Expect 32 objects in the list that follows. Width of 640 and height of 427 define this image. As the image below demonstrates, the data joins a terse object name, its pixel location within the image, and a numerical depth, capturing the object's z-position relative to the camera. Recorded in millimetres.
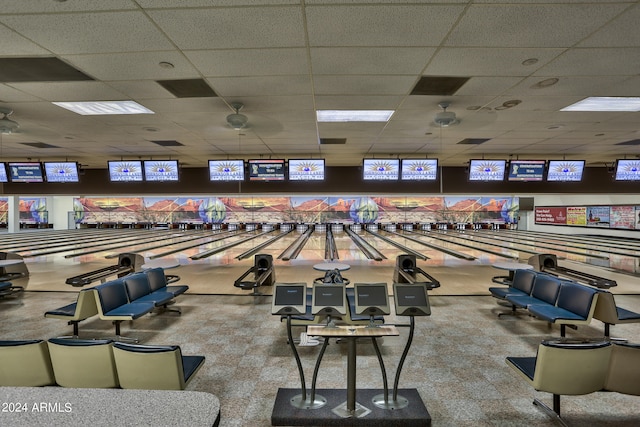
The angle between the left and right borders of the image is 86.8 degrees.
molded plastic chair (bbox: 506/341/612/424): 1831
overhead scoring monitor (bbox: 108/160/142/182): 6797
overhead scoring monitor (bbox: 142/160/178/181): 6727
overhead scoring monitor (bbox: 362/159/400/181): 6480
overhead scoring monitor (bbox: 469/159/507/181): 6449
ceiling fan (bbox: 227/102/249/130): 4004
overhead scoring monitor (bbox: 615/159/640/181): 6414
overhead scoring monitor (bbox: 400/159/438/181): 6422
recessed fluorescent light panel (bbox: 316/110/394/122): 4195
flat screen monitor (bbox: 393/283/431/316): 2066
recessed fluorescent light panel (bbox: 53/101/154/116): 3836
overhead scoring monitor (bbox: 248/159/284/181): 6402
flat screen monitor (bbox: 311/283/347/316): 2037
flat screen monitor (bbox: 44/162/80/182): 6820
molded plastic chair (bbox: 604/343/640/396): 1816
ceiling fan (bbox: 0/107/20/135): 4152
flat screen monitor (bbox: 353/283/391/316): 2080
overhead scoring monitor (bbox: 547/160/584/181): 6516
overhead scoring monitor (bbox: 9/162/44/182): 6723
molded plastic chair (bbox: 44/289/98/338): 3100
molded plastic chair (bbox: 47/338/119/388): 1824
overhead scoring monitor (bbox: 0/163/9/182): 6676
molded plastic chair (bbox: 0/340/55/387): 1797
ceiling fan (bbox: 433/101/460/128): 3999
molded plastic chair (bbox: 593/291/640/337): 3004
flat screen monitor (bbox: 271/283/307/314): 2059
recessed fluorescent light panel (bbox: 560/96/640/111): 3703
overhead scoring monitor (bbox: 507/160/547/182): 6477
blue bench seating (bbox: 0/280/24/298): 4352
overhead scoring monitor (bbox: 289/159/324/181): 6551
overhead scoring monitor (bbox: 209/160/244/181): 6543
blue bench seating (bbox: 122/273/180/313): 3555
